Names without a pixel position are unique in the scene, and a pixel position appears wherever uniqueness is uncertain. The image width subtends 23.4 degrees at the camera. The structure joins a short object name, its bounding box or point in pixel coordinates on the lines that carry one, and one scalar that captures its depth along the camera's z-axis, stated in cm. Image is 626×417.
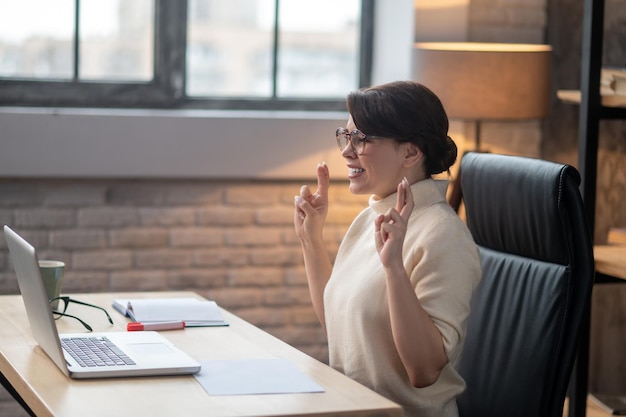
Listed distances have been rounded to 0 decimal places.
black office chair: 307
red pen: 330
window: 544
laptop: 269
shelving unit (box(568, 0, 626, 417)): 431
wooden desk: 243
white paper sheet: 261
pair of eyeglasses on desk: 336
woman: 281
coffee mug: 350
